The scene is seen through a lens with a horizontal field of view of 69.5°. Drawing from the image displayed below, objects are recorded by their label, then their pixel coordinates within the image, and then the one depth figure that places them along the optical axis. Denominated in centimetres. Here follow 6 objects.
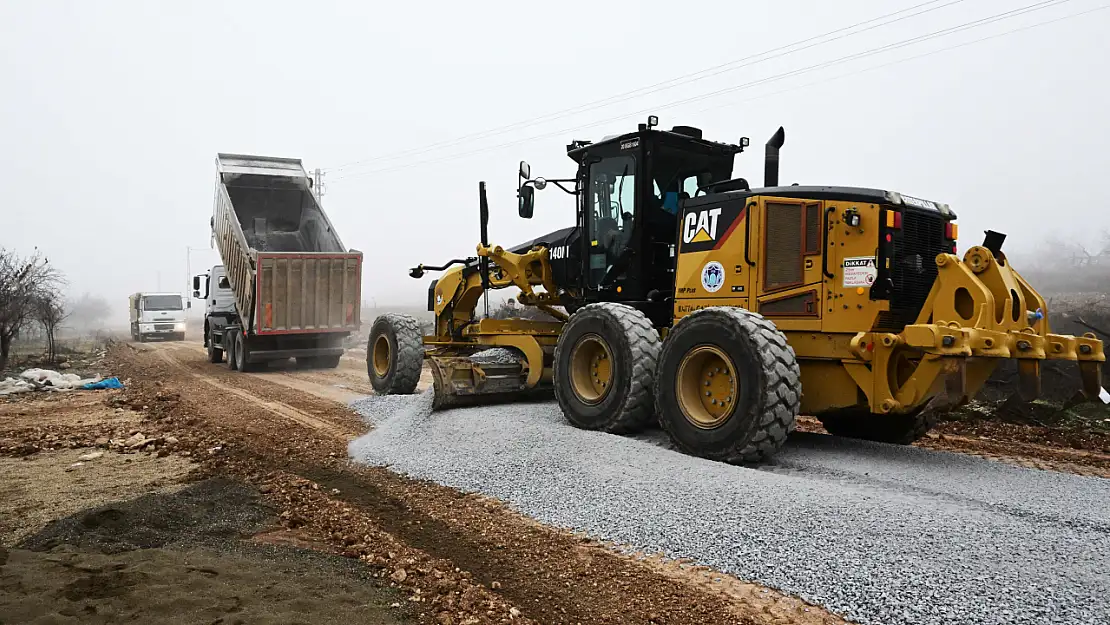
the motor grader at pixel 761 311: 584
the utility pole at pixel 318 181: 4569
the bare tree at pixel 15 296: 1633
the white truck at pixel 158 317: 3244
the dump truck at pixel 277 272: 1590
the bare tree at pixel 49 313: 1954
